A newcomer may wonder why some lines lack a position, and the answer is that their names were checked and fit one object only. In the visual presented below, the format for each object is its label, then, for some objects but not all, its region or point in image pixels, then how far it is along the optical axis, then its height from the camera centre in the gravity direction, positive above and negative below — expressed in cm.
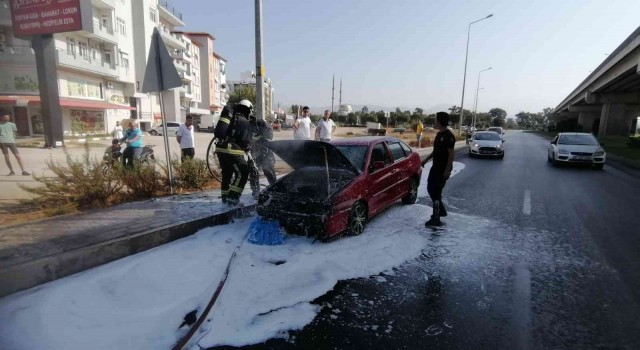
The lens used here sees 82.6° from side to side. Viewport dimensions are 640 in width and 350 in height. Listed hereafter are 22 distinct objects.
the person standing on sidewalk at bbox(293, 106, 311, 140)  1017 -27
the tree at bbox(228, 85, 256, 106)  6612 +408
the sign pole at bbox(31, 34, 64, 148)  1908 +127
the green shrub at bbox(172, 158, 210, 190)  788 -128
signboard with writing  1808 +479
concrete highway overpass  2303 +342
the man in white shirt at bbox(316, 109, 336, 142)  1089 -33
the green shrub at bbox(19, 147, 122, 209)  599 -124
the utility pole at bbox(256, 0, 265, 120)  902 +166
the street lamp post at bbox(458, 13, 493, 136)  3199 +337
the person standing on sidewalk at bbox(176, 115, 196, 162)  906 -55
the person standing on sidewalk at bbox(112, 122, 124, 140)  1114 -56
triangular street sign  665 +80
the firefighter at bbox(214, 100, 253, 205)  610 -50
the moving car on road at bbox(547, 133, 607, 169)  1330 -99
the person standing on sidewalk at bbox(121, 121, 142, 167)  865 -72
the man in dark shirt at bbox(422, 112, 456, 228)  582 -69
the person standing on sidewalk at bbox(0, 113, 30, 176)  950 -70
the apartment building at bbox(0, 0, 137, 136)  2295 +306
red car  491 -103
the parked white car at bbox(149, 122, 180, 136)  3605 -151
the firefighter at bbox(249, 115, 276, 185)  657 -58
